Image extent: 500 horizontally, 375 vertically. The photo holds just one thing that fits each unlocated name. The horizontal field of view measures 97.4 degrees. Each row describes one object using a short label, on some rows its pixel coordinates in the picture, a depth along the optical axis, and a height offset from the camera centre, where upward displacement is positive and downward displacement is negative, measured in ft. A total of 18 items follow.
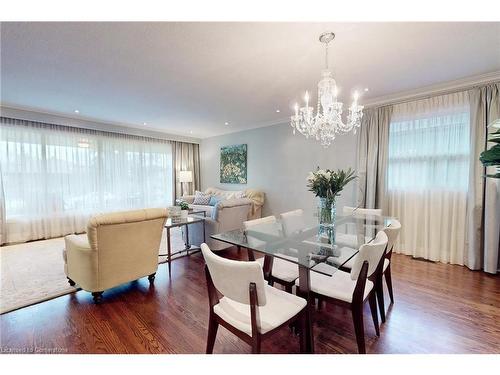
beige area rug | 7.41 -3.89
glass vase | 7.08 -1.27
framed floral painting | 18.98 +1.28
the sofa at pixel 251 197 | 17.00 -1.52
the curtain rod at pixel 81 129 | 13.29 +3.61
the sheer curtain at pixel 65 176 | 13.26 +0.28
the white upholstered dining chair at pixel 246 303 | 3.56 -2.59
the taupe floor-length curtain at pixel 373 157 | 11.69 +1.13
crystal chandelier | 7.06 +2.37
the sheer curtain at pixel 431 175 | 9.87 +0.12
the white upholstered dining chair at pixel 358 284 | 4.49 -2.63
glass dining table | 4.83 -1.77
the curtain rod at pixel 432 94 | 9.24 +3.88
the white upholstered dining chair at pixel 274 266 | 6.00 -2.63
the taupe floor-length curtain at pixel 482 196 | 8.89 -0.83
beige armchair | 6.77 -2.30
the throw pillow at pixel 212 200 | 18.08 -1.76
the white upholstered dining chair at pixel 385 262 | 6.00 -2.56
